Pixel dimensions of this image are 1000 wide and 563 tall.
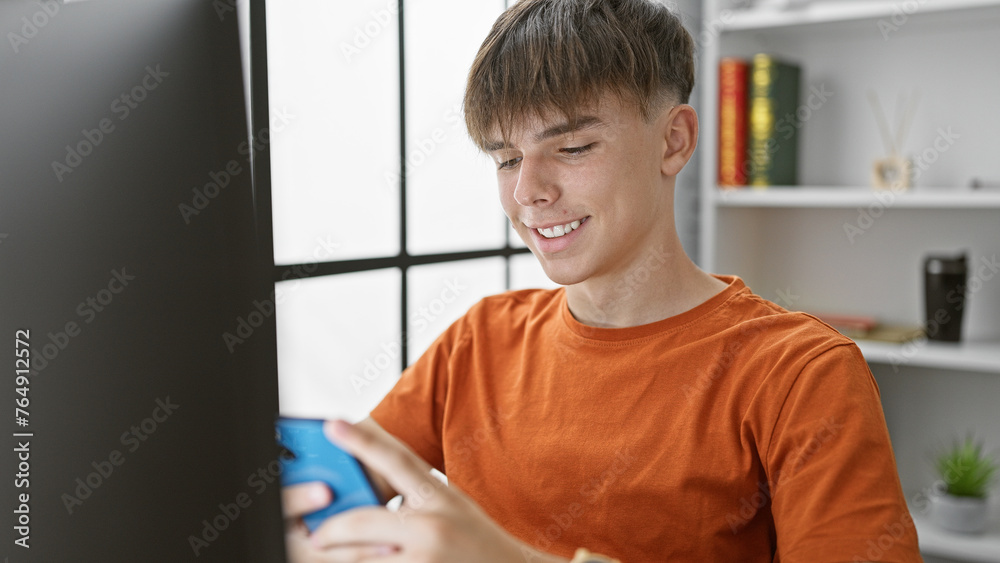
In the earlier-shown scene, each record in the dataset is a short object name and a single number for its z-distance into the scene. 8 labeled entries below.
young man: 0.81
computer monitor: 0.39
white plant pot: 1.88
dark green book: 2.08
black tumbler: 1.91
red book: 2.10
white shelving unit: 1.97
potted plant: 1.88
